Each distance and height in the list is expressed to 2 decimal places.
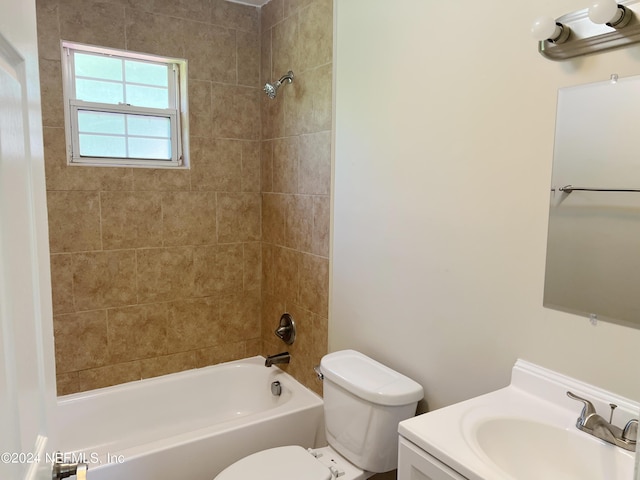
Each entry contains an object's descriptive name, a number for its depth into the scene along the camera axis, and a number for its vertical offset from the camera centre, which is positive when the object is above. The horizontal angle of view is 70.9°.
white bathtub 1.95 -1.20
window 2.41 +0.47
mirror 1.13 -0.02
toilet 1.66 -0.91
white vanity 1.08 -0.61
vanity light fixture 1.07 +0.42
